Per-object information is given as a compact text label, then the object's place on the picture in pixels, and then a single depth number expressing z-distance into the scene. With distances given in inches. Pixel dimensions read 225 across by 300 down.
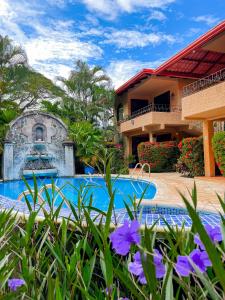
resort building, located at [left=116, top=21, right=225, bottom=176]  469.4
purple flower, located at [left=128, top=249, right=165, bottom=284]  33.5
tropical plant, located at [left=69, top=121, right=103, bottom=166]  754.2
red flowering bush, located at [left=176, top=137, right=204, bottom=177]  561.6
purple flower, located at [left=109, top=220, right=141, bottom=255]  35.8
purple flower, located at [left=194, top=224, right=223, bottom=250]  37.9
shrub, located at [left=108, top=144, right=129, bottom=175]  727.1
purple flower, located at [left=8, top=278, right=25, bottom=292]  46.9
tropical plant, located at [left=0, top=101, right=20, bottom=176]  696.4
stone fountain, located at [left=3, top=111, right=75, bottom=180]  700.7
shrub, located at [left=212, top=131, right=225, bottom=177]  462.3
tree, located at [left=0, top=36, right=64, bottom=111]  920.3
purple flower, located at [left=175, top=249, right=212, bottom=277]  31.8
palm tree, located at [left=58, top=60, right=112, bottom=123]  931.3
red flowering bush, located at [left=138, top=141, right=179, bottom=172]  721.6
